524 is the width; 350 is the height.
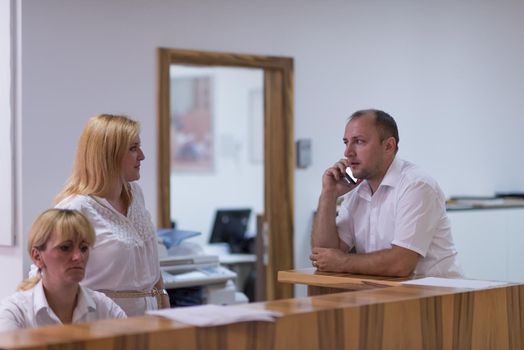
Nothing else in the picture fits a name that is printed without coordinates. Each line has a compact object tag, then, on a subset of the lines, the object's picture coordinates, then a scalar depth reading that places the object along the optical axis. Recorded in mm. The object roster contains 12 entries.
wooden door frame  6281
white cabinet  6414
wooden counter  2025
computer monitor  7871
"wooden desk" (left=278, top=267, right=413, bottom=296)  3367
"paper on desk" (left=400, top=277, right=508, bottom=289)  2957
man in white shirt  3574
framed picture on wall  10203
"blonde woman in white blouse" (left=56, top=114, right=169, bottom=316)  3309
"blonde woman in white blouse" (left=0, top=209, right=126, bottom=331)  2766
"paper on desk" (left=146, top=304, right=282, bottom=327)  2158
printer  5191
